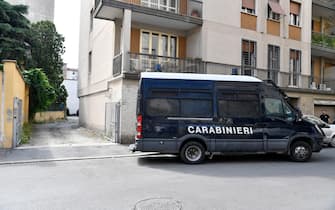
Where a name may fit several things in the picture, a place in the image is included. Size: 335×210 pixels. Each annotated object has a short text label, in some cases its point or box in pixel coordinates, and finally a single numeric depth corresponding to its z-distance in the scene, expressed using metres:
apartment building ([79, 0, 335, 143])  14.48
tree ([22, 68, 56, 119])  22.83
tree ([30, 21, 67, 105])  32.47
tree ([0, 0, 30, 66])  23.62
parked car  13.98
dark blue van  9.53
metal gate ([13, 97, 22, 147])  12.05
